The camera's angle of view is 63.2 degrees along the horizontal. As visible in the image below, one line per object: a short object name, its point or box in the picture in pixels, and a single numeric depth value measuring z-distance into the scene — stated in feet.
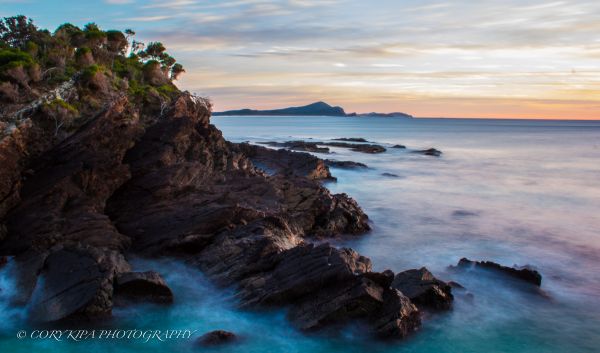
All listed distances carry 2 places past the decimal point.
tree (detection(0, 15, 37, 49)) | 115.75
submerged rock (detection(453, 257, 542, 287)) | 64.62
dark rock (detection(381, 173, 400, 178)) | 162.71
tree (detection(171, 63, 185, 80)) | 161.89
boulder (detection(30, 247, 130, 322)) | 48.24
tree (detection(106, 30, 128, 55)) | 141.18
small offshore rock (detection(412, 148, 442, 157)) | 249.59
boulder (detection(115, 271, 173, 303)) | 53.06
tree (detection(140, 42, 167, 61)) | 155.33
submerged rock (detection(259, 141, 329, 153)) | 239.09
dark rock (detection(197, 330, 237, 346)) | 46.42
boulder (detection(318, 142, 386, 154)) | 255.91
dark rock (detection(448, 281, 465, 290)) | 62.03
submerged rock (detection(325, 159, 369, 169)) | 177.99
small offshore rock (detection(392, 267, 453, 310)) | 54.90
